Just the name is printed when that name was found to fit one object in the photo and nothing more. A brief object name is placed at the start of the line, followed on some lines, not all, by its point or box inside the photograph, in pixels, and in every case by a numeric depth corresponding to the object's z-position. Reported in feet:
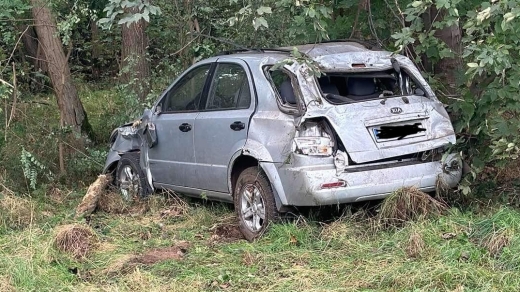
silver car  18.15
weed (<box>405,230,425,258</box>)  16.20
